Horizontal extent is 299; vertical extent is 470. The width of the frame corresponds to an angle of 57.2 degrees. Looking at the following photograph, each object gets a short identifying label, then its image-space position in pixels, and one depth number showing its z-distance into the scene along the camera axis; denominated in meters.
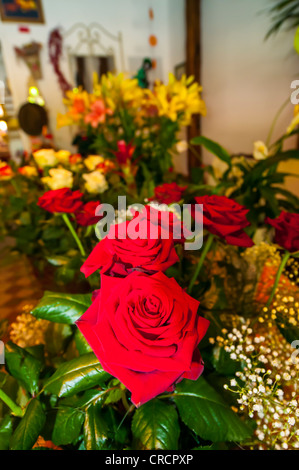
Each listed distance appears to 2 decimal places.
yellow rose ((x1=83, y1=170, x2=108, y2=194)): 0.67
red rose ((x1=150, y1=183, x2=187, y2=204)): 0.51
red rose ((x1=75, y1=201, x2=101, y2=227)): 0.49
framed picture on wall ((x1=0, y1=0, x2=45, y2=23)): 2.82
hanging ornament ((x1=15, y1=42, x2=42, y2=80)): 2.94
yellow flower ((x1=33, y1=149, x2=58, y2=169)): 0.80
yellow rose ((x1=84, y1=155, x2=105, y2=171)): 0.82
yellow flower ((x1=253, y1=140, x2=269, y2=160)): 0.81
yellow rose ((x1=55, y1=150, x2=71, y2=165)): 0.87
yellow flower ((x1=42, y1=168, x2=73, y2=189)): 0.59
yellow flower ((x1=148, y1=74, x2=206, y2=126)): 0.88
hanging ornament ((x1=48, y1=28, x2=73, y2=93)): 2.98
